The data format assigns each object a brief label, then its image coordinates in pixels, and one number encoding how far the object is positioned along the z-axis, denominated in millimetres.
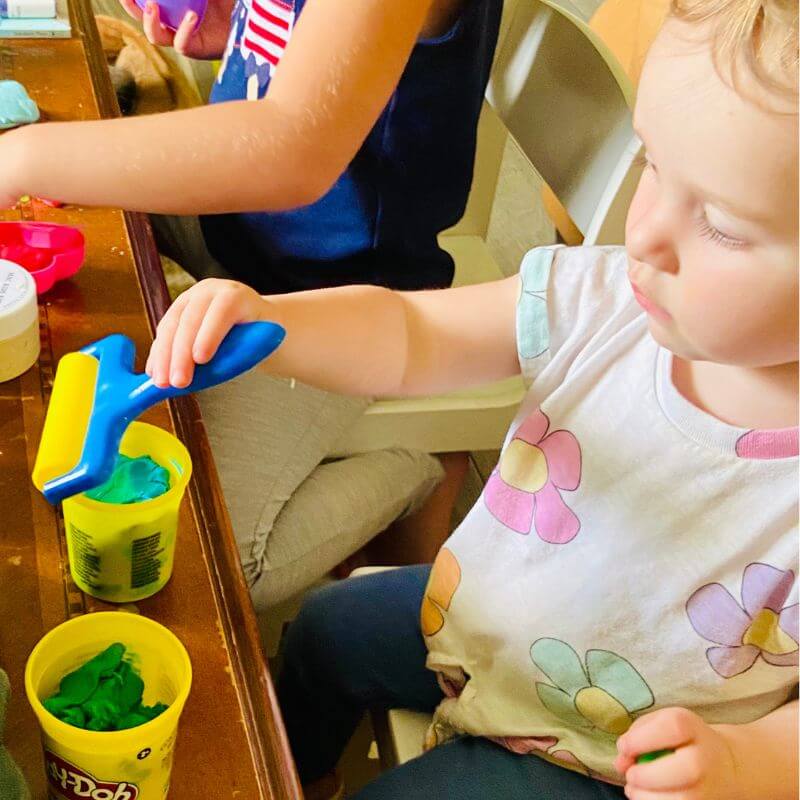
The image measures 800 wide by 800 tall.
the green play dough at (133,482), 545
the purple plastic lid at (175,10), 1049
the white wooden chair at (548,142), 969
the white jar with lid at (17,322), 646
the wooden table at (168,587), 489
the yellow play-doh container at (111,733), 428
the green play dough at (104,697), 446
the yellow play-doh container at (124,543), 523
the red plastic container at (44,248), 735
